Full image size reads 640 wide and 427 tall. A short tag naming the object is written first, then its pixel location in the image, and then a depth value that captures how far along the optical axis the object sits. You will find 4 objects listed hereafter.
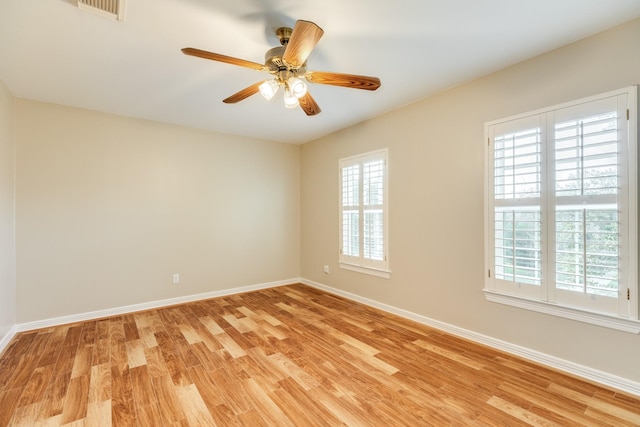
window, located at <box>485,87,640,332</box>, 1.96
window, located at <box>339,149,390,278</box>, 3.73
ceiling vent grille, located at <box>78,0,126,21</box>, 1.73
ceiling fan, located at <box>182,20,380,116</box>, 1.75
